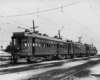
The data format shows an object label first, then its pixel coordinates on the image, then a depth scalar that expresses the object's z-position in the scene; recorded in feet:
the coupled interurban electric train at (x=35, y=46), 63.93
